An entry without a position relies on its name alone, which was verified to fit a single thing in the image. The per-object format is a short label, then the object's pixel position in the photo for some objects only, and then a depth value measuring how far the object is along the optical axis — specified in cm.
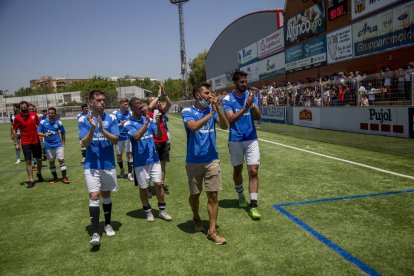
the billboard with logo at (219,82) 5334
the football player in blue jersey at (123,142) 894
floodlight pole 5250
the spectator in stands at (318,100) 1941
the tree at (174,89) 9900
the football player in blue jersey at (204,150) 473
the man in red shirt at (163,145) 741
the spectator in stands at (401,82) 1287
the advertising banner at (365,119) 1309
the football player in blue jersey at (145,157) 576
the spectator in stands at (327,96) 1834
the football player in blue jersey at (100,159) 500
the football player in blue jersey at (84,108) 1043
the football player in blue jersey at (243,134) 575
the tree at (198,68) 7706
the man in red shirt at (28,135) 926
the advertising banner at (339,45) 2195
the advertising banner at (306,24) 2512
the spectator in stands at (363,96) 1515
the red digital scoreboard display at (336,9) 2238
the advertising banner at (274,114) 2461
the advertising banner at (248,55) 3960
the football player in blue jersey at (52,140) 924
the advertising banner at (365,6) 1866
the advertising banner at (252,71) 3914
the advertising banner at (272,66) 3244
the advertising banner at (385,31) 1694
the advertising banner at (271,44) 3219
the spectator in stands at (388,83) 1357
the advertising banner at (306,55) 2528
